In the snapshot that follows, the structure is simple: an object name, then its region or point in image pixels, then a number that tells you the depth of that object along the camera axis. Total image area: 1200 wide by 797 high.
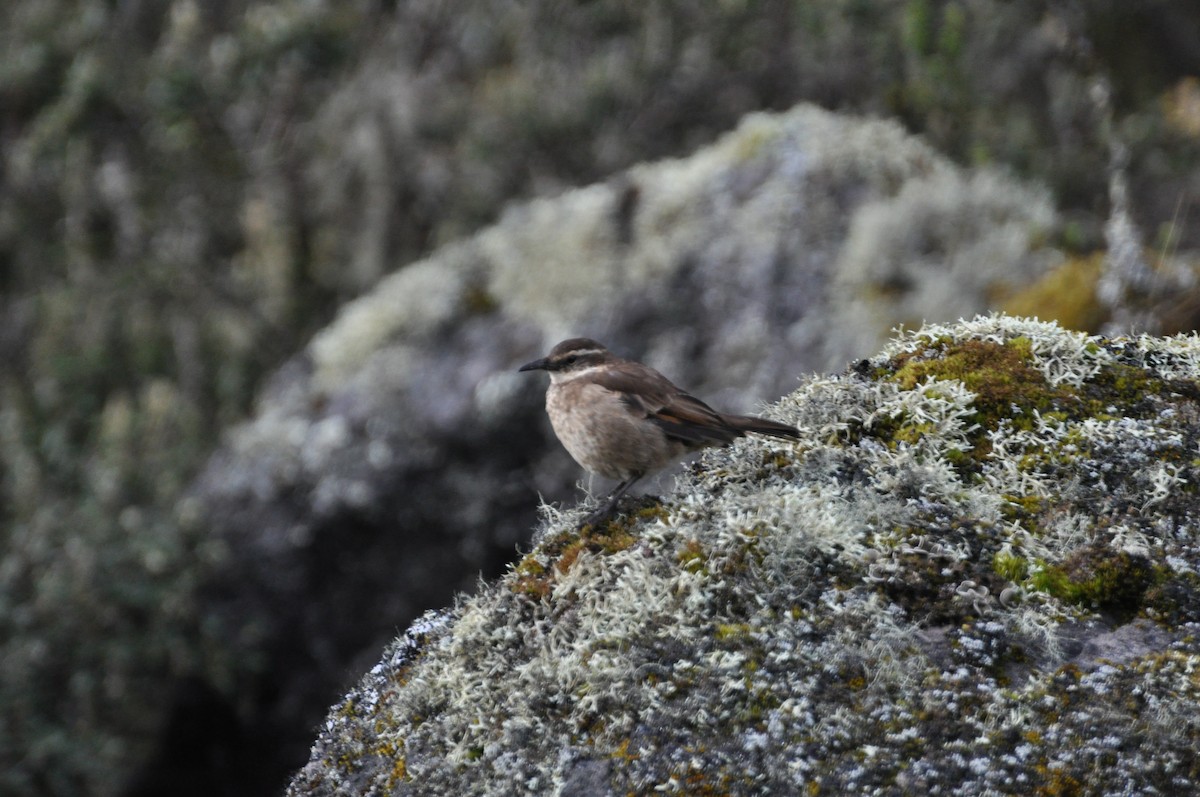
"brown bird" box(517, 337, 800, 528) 9.44
